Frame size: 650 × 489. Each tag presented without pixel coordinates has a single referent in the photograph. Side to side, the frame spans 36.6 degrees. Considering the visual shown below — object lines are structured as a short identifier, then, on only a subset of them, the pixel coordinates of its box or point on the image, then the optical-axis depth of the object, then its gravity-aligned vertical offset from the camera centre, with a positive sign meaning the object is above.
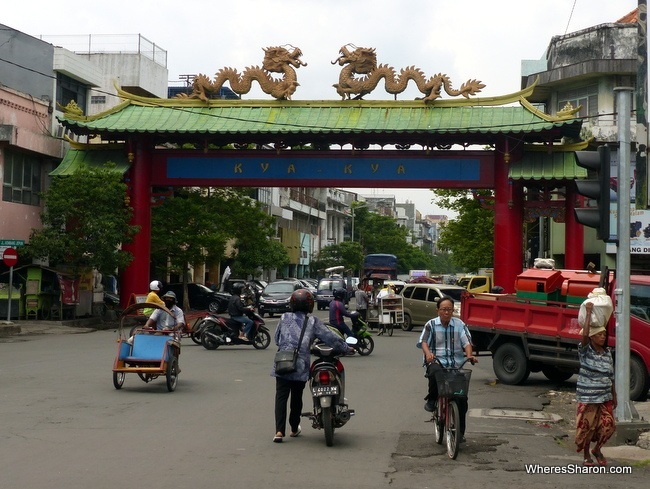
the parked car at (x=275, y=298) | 42.28 -1.35
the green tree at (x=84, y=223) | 33.06 +1.36
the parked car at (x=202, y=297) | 47.69 -1.56
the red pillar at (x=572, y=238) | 34.31 +1.26
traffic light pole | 11.14 +0.10
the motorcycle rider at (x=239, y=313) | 23.86 -1.15
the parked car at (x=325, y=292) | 54.72 -1.34
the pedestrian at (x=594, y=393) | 9.59 -1.17
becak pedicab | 15.26 -1.40
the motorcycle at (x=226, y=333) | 24.47 -1.68
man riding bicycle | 10.72 -0.79
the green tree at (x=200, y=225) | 44.06 +1.91
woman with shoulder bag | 10.61 -0.82
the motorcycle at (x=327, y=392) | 10.34 -1.31
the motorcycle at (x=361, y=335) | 23.78 -1.60
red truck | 16.02 -0.86
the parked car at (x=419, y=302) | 36.62 -1.17
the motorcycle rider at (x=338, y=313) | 22.28 -1.02
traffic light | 11.14 +0.96
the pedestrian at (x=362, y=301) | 31.78 -1.04
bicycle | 9.88 -1.36
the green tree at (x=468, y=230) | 52.34 +2.31
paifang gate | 33.53 +4.20
